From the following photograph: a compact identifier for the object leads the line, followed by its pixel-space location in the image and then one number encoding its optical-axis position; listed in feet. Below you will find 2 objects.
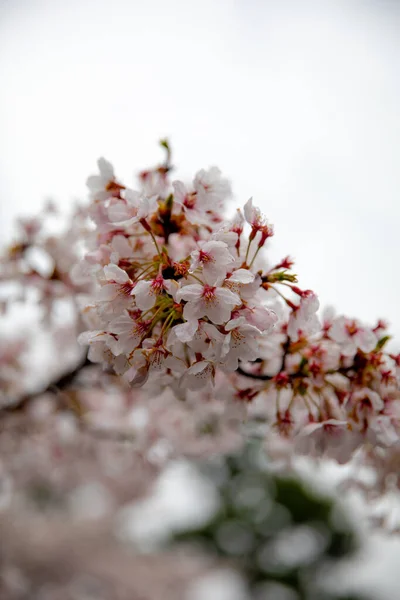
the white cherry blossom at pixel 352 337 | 1.70
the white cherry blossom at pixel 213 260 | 1.52
